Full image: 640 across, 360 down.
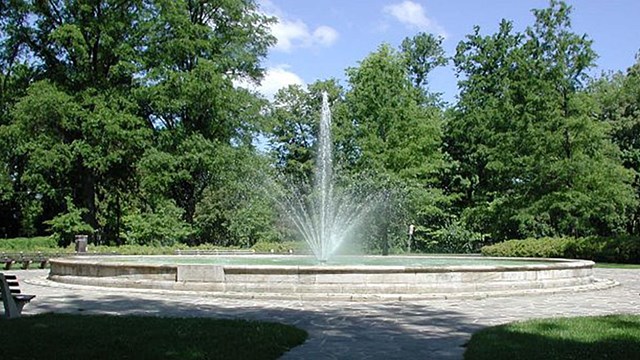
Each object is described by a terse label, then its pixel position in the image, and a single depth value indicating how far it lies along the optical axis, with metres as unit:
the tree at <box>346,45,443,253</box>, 37.81
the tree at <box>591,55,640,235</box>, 40.50
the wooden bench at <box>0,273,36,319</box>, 9.48
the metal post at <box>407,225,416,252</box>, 36.76
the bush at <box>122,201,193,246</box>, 35.38
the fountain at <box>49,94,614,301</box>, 12.92
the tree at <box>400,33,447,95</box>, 51.06
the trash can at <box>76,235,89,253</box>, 27.06
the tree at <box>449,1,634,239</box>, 30.59
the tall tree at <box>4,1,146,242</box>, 32.28
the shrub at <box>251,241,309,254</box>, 32.40
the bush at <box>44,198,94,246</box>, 33.44
